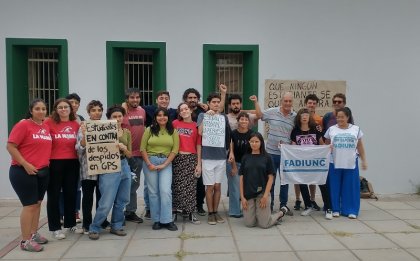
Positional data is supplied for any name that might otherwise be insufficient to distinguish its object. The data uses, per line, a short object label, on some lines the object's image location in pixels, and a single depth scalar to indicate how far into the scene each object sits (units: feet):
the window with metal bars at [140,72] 26.99
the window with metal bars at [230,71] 27.45
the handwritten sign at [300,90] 26.35
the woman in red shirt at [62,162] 17.87
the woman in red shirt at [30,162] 16.43
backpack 26.40
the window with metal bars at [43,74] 26.83
